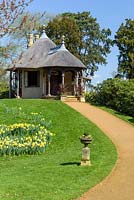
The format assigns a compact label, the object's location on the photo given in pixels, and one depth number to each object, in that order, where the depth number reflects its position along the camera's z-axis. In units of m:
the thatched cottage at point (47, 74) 33.72
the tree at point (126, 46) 50.84
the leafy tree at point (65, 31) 50.44
